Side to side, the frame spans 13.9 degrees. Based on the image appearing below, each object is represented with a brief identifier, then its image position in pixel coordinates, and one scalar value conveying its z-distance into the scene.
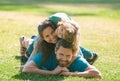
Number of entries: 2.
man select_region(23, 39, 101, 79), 7.66
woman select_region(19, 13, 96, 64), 7.98
